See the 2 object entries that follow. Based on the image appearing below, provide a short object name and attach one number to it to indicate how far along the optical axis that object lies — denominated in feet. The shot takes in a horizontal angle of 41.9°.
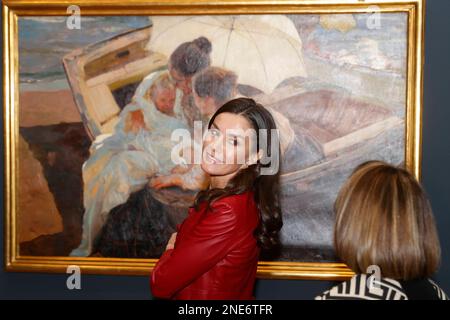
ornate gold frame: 10.43
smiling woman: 7.02
